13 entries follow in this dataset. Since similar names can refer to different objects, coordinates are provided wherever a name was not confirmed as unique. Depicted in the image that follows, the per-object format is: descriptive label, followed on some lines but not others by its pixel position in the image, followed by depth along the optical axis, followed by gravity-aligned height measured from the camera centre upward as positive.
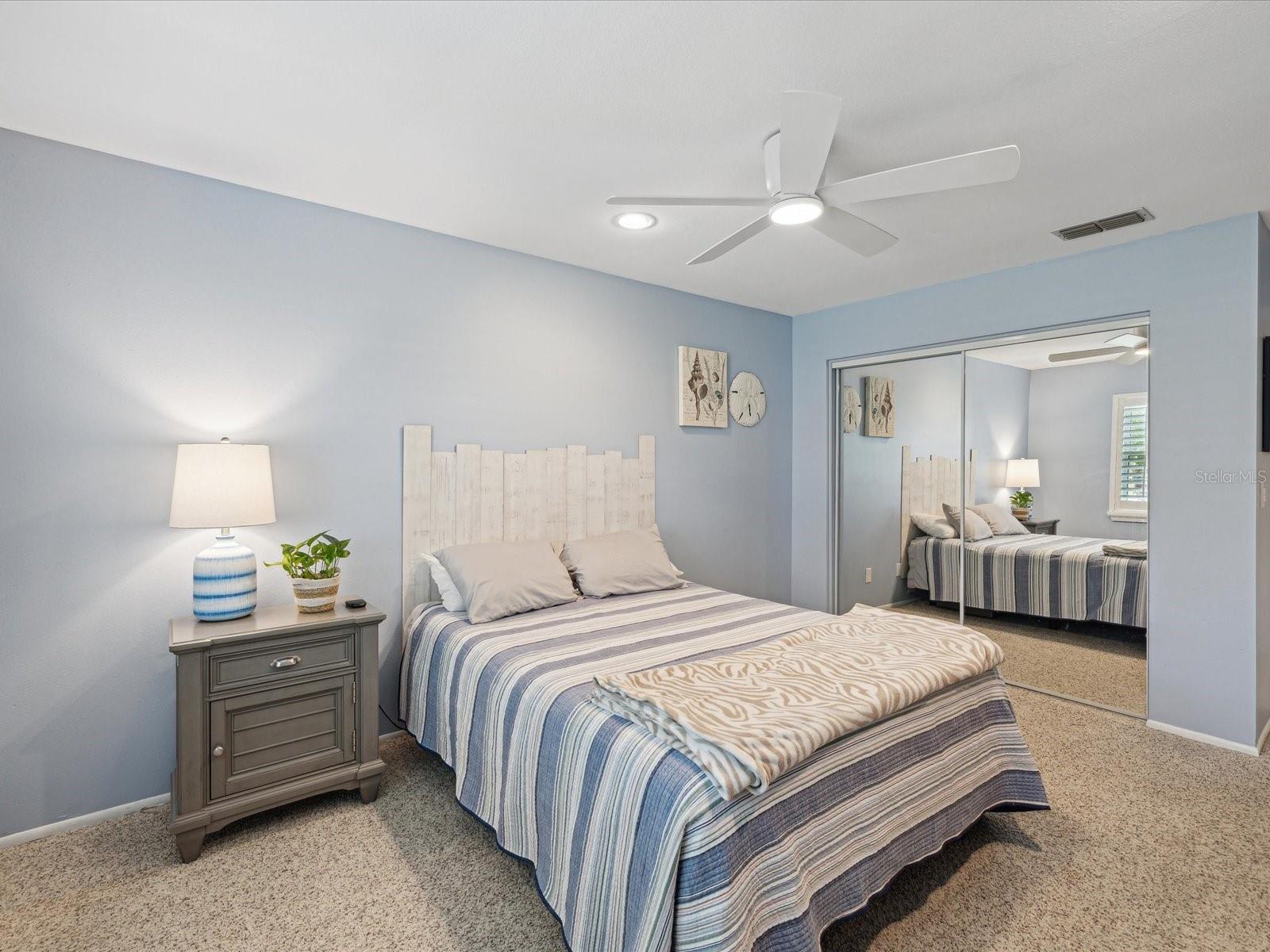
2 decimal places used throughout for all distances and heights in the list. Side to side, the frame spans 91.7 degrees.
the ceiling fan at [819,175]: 1.70 +0.93
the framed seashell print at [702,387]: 4.10 +0.57
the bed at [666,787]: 1.35 -0.87
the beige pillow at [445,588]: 2.79 -0.55
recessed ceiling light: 2.81 +1.16
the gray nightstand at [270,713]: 2.05 -0.89
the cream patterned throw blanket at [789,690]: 1.43 -0.62
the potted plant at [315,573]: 2.41 -0.42
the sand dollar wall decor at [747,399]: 4.42 +0.52
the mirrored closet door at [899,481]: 4.05 -0.06
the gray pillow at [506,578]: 2.69 -0.50
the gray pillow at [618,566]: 3.16 -0.51
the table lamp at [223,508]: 2.18 -0.15
